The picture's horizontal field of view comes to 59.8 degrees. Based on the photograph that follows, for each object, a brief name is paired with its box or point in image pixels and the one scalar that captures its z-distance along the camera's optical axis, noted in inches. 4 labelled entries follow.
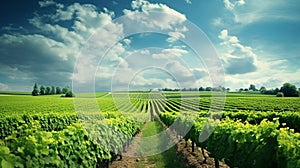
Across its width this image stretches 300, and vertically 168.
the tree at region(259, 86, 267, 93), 5111.2
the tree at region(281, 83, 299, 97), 4089.6
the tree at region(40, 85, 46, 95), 4944.4
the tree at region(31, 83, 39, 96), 4756.4
